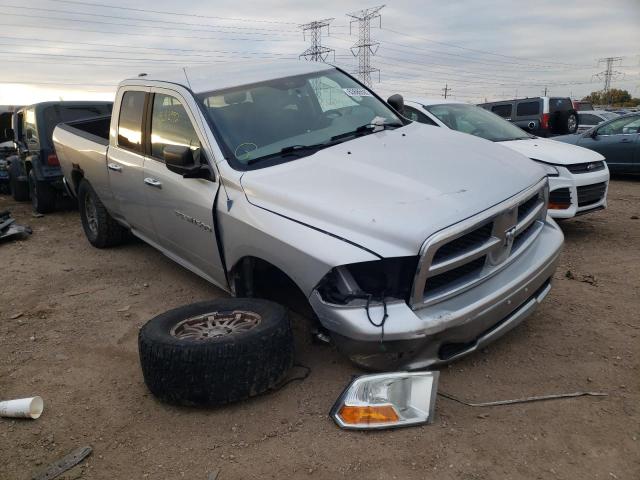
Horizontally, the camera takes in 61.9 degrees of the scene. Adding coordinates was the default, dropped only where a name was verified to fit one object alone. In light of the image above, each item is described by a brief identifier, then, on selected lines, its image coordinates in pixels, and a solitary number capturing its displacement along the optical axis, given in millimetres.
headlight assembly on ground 2635
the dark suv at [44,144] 8922
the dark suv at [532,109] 14945
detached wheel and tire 2793
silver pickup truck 2711
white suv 5934
